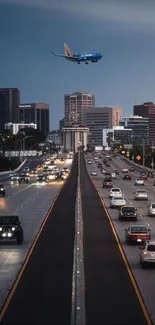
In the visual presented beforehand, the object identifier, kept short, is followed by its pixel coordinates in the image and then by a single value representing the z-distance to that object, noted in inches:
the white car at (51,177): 5714.6
